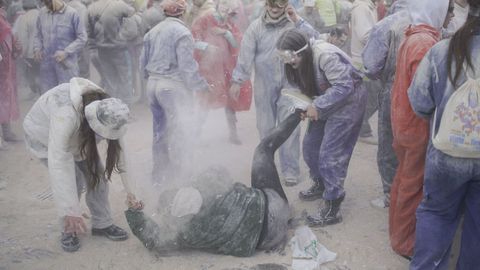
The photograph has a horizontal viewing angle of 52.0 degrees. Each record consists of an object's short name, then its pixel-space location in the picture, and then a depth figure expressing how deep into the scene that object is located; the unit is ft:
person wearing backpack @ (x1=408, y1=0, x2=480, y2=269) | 9.04
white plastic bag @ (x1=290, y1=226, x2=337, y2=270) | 12.34
